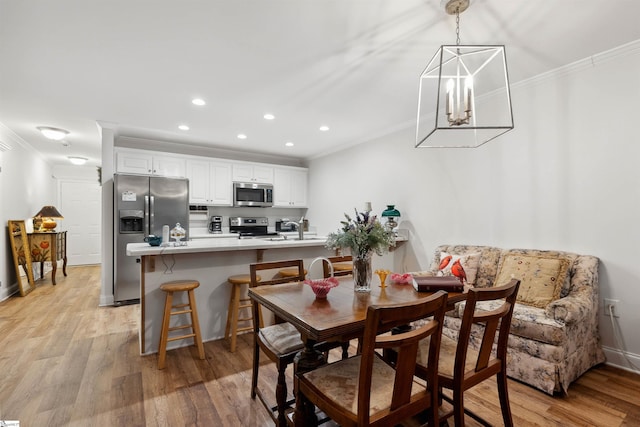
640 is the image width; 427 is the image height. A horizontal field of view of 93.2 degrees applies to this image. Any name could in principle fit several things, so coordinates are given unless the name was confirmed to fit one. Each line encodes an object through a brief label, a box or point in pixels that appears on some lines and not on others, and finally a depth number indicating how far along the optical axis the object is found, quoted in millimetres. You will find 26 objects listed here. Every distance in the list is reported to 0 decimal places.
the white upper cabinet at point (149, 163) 4512
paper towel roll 2896
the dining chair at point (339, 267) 2534
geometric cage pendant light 1866
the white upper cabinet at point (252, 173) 5637
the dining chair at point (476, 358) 1388
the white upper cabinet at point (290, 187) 6098
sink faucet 3866
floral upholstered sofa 2088
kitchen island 2674
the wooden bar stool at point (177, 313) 2453
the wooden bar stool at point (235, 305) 2736
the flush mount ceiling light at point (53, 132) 4395
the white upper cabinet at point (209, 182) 5168
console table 5113
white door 7414
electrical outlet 2461
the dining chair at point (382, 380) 1101
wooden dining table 1318
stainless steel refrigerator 4188
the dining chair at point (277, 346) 1709
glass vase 1866
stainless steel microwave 5605
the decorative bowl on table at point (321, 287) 1697
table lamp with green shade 4128
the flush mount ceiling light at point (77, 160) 6452
